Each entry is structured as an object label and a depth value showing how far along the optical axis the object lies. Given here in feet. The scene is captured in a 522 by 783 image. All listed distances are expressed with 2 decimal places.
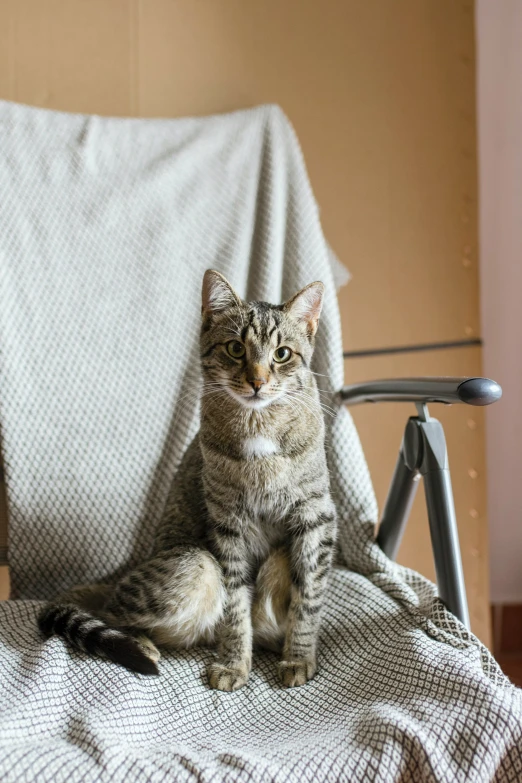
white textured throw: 2.97
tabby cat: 3.14
